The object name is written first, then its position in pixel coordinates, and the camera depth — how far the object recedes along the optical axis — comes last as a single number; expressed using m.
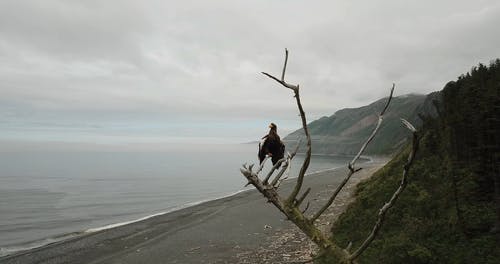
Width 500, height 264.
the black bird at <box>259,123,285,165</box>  6.83
